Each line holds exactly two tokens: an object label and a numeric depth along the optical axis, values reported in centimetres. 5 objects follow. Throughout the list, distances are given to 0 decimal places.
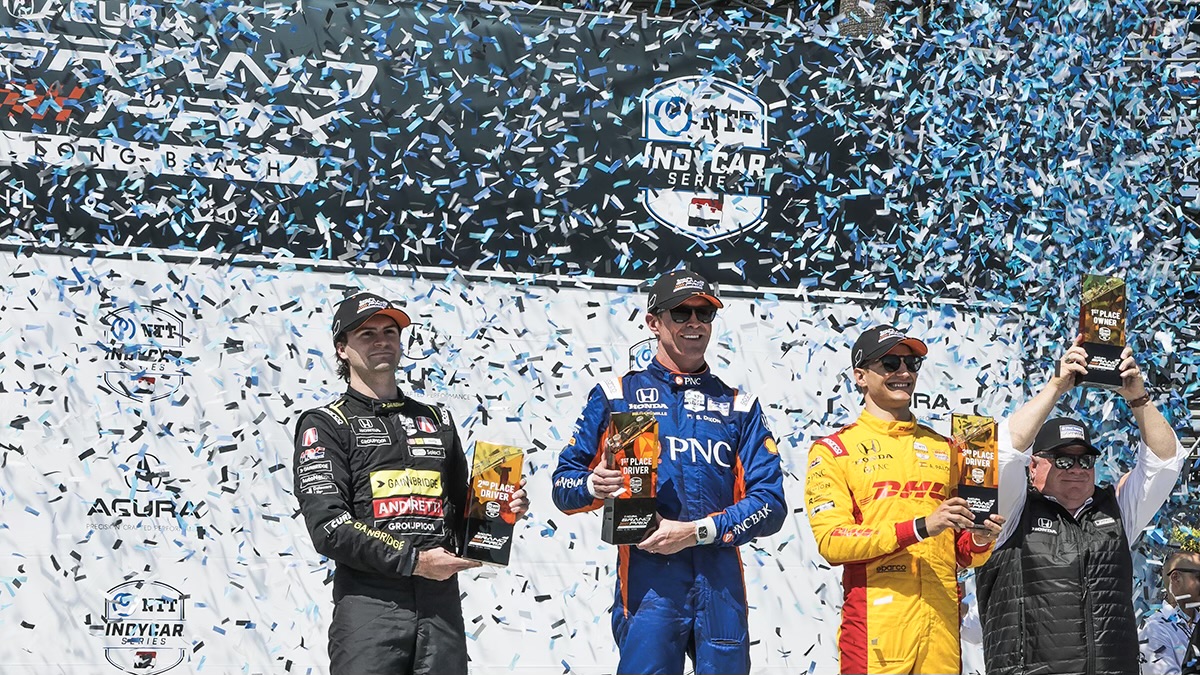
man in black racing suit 736
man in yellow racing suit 783
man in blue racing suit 776
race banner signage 974
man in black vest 847
